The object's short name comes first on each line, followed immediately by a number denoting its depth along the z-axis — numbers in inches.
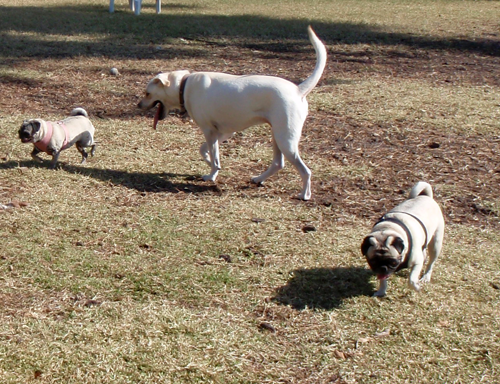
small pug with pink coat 229.9
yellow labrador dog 225.5
